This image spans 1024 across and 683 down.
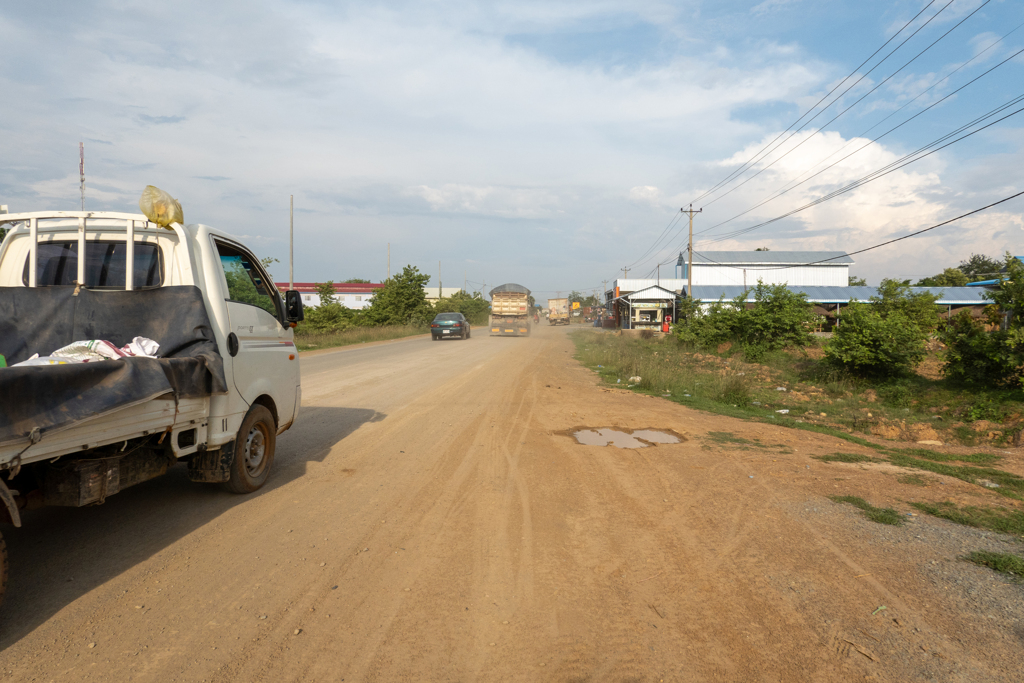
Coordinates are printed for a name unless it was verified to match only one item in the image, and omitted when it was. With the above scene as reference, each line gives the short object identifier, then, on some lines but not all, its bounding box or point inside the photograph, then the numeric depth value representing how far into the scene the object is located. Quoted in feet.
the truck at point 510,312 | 132.36
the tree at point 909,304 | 87.34
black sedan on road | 108.88
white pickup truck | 10.81
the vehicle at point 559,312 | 236.02
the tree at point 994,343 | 35.45
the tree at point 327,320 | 120.06
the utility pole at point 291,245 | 121.47
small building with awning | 173.27
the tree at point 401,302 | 141.79
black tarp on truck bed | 14.12
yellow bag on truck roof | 14.70
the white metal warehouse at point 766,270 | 196.44
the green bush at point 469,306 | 204.79
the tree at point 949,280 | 205.67
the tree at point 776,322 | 71.10
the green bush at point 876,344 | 46.78
